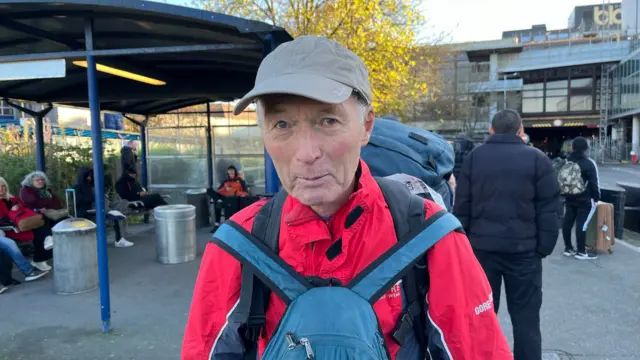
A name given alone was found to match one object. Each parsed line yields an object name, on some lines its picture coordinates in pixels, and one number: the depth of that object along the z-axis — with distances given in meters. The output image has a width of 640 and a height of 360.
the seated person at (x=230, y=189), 10.33
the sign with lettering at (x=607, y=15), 63.62
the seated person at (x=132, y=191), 10.06
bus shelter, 4.45
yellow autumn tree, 10.71
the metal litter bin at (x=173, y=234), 7.31
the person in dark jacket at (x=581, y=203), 6.79
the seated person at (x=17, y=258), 6.26
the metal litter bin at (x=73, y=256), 5.85
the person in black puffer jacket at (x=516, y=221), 3.35
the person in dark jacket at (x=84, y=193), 7.88
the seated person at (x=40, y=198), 7.21
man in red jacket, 1.26
